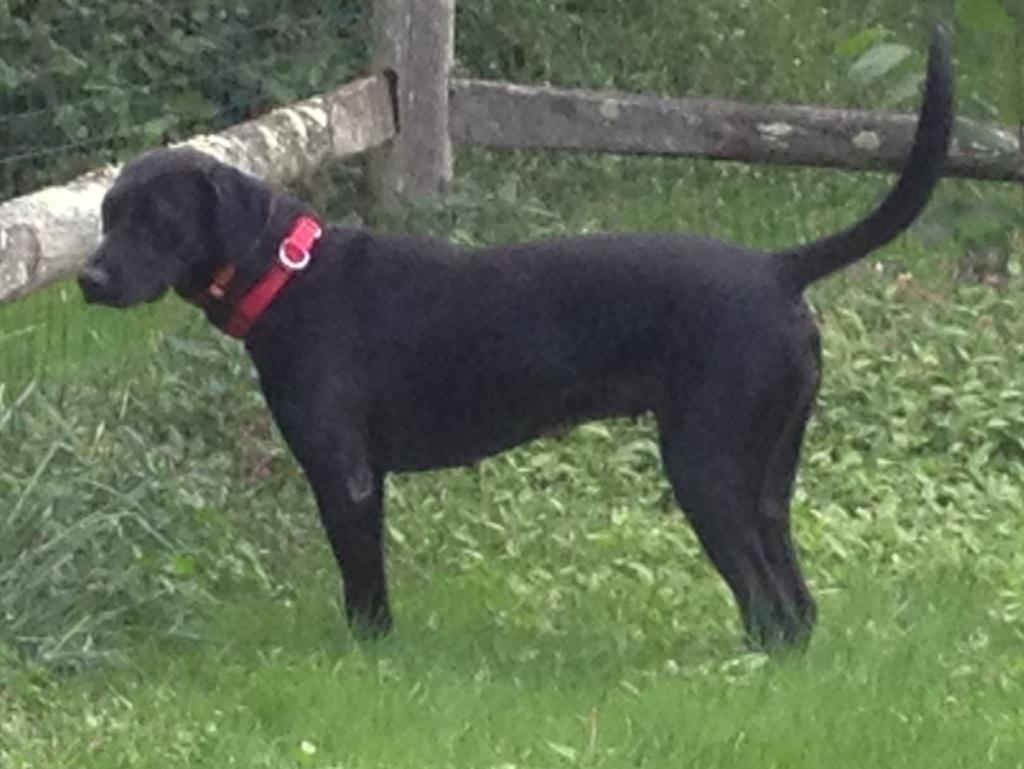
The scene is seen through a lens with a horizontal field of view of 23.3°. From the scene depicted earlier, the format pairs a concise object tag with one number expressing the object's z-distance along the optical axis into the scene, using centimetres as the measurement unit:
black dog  530
